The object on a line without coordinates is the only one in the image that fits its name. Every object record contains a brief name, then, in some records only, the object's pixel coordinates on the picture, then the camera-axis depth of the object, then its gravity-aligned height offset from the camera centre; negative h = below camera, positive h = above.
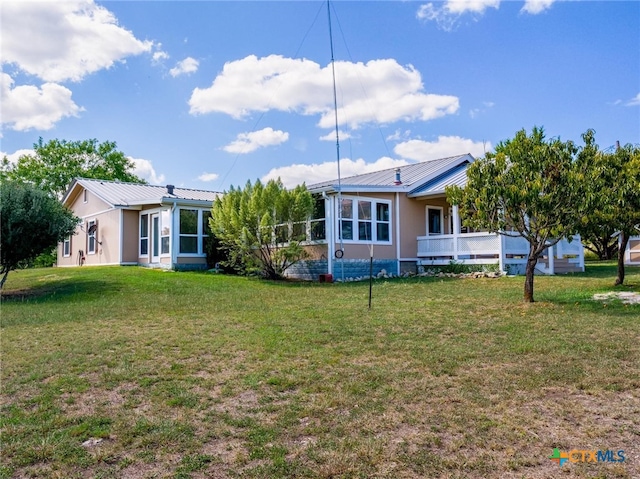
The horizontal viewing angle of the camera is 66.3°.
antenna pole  12.15 +3.10
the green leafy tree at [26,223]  12.15 +0.87
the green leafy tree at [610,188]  8.42 +1.08
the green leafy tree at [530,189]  8.63 +1.10
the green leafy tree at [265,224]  14.94 +0.93
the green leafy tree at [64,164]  40.50 +7.99
